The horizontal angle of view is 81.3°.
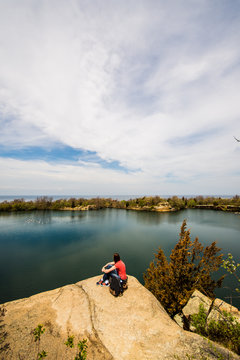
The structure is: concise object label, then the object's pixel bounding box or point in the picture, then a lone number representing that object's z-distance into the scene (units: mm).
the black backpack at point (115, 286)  7191
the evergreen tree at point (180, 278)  9781
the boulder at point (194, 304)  9047
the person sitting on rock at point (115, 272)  7918
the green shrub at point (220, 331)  5193
